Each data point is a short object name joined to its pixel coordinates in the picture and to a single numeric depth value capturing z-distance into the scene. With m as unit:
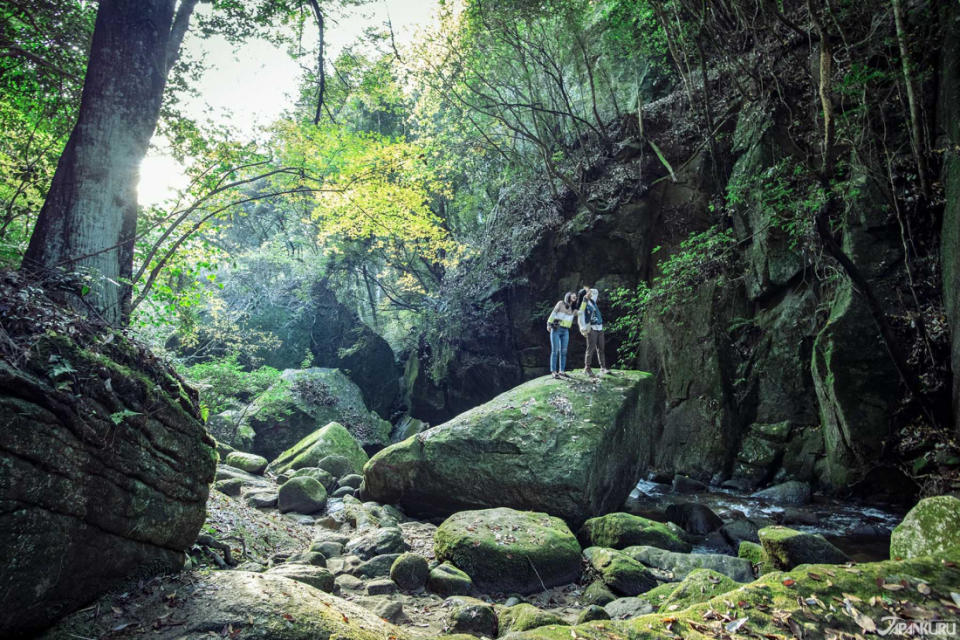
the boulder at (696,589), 4.35
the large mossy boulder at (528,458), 7.59
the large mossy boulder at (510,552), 5.48
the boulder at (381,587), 4.94
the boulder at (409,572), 5.13
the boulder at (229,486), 7.83
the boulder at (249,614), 2.78
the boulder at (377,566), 5.30
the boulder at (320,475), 9.67
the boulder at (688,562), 5.73
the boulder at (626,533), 6.69
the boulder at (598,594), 5.16
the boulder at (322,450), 11.04
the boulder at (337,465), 10.80
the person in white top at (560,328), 10.17
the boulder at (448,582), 5.10
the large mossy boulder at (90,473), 2.61
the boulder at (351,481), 9.70
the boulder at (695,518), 8.10
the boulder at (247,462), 10.57
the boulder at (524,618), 4.09
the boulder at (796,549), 5.29
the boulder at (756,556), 5.63
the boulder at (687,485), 11.30
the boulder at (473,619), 4.14
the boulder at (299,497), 8.02
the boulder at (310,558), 5.14
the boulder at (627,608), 4.62
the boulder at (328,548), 5.80
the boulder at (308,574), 4.27
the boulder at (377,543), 5.84
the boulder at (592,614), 4.54
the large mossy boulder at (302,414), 15.22
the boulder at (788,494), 9.71
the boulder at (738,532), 7.53
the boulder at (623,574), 5.40
